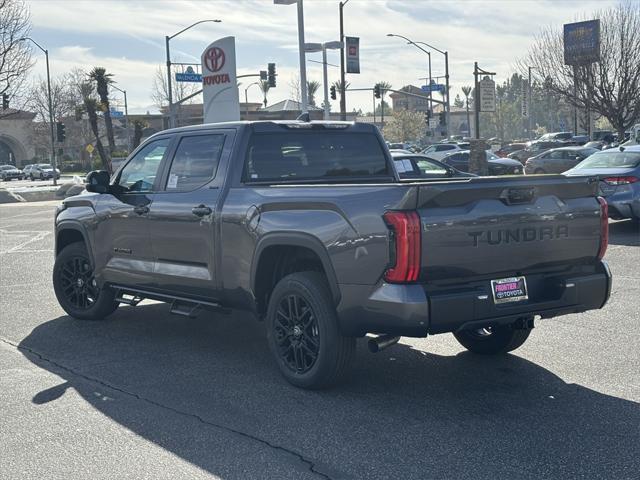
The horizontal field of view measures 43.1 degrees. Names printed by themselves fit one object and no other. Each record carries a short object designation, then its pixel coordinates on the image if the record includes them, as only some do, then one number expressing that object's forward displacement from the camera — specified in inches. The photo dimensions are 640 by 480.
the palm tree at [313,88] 4430.9
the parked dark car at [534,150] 1989.4
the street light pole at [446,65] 1934.1
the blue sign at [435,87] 3146.2
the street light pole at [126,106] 3044.0
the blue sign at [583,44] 1510.8
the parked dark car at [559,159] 1239.5
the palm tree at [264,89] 4315.9
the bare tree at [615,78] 1493.6
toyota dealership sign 1274.6
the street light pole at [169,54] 1705.5
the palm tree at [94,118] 1979.6
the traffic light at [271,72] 1638.8
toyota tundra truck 198.1
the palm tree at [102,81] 1995.9
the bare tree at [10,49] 1502.2
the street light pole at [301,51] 961.5
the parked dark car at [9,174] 2913.4
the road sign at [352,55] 1487.5
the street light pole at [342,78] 1521.5
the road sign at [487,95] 1228.5
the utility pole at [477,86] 1226.0
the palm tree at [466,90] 5482.3
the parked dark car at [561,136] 2395.4
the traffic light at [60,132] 1838.5
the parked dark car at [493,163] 1311.5
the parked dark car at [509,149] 2115.7
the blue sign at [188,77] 1982.2
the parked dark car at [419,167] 712.4
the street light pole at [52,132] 1846.6
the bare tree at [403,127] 3934.5
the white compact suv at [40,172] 2854.3
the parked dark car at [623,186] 564.7
